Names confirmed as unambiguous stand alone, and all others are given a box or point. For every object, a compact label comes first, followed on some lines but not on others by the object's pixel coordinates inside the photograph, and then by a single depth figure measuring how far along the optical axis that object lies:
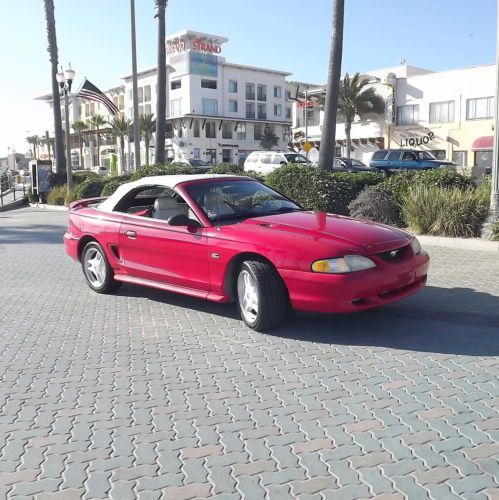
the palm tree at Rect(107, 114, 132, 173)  75.44
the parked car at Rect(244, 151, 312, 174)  32.53
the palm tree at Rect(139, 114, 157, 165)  70.13
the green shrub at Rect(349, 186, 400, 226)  12.12
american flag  31.19
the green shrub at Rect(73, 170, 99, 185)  27.43
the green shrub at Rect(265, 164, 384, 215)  13.20
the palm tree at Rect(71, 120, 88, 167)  91.96
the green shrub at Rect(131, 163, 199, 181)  19.62
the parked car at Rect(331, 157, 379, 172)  28.75
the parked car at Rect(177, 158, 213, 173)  39.54
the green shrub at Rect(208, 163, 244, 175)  17.39
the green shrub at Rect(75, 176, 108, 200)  22.77
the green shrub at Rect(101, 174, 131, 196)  20.75
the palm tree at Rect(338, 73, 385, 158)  49.28
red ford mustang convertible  5.15
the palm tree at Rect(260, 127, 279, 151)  74.44
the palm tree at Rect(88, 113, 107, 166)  86.00
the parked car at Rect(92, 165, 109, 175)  58.58
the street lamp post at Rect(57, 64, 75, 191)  24.95
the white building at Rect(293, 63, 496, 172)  42.38
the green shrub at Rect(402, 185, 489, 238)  11.05
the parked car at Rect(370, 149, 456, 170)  29.16
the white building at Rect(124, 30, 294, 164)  68.75
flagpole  23.82
